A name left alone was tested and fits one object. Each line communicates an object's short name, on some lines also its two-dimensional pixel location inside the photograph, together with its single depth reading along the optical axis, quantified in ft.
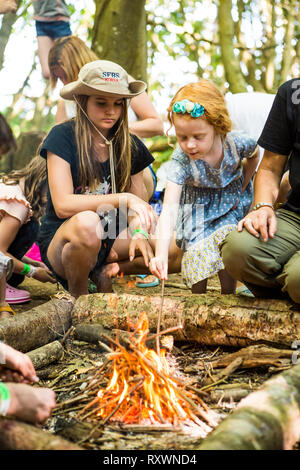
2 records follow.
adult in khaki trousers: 9.04
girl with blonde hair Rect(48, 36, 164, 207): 13.80
